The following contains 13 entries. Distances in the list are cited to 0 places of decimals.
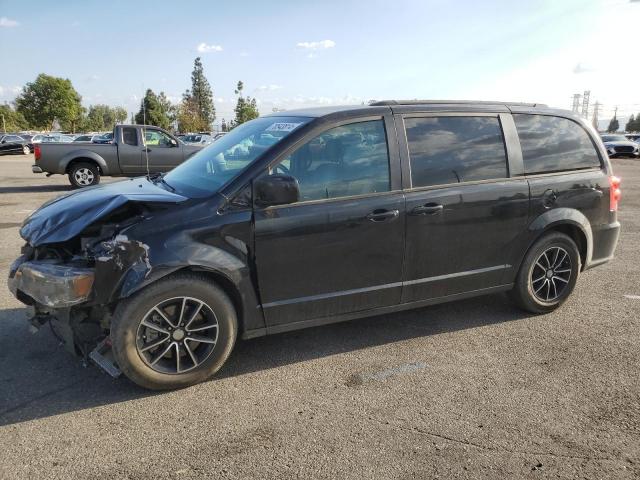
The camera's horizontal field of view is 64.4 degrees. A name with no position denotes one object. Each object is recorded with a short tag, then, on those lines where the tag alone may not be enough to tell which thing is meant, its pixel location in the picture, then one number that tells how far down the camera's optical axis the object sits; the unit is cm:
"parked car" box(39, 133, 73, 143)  3712
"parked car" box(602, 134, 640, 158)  2981
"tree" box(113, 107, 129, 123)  13870
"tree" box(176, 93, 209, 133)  8088
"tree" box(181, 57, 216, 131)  9644
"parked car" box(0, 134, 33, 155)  3256
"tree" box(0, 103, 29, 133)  9075
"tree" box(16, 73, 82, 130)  8088
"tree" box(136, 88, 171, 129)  8281
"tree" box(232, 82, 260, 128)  7694
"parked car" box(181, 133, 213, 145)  3844
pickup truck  1352
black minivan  320
